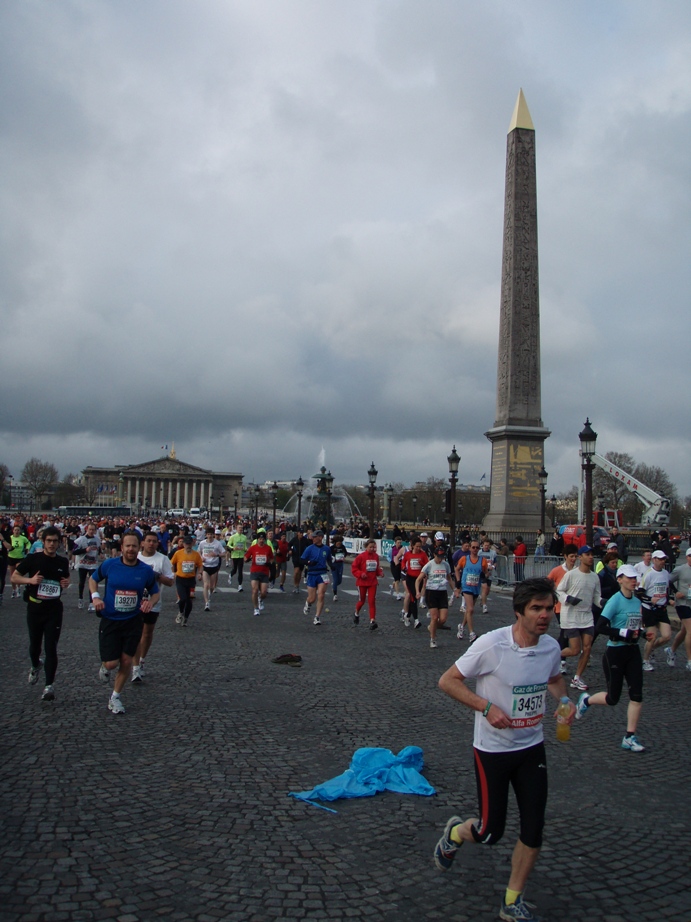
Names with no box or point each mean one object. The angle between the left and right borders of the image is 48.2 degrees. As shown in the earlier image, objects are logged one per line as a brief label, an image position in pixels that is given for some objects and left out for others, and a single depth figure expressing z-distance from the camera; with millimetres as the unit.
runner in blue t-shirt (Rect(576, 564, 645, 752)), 6965
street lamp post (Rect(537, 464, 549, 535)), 32844
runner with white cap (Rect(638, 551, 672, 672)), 10098
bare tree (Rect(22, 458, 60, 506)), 164500
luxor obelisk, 31875
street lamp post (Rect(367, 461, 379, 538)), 37844
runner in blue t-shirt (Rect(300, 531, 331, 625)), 15812
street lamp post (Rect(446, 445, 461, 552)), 27238
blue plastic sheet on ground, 5477
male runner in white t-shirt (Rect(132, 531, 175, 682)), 9344
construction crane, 54250
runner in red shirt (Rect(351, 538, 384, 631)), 14695
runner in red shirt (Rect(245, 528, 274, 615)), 16812
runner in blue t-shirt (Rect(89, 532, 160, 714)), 7766
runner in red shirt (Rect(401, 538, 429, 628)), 15352
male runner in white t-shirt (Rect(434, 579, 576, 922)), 3777
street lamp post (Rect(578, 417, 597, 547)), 19430
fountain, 111438
